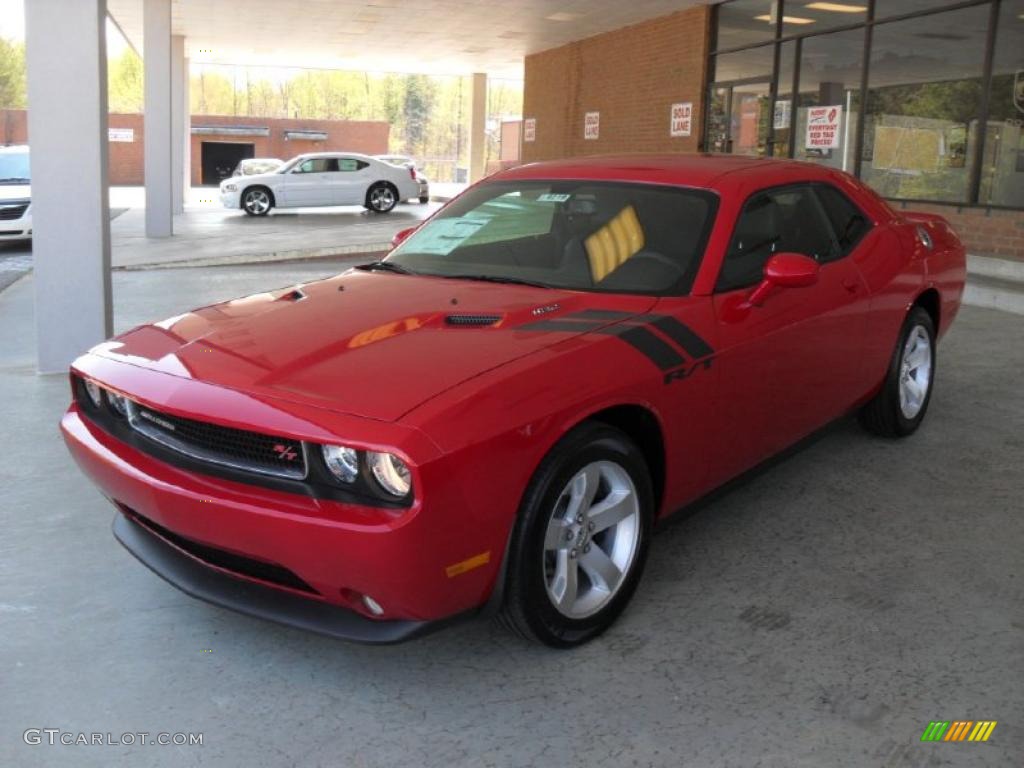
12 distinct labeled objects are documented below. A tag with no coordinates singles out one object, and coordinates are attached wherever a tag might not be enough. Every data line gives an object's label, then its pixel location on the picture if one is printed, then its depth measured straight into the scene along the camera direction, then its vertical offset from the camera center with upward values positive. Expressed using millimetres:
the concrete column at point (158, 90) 17359 +1483
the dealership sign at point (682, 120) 18891 +1410
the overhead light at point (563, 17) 19672 +3409
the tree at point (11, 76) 75625 +6995
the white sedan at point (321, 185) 23406 -120
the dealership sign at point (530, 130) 26031 +1533
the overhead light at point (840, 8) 14527 +2836
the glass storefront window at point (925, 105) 12477 +1297
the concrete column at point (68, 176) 6410 -36
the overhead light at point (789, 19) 15798 +2871
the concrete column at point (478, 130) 33969 +1980
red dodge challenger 2549 -610
